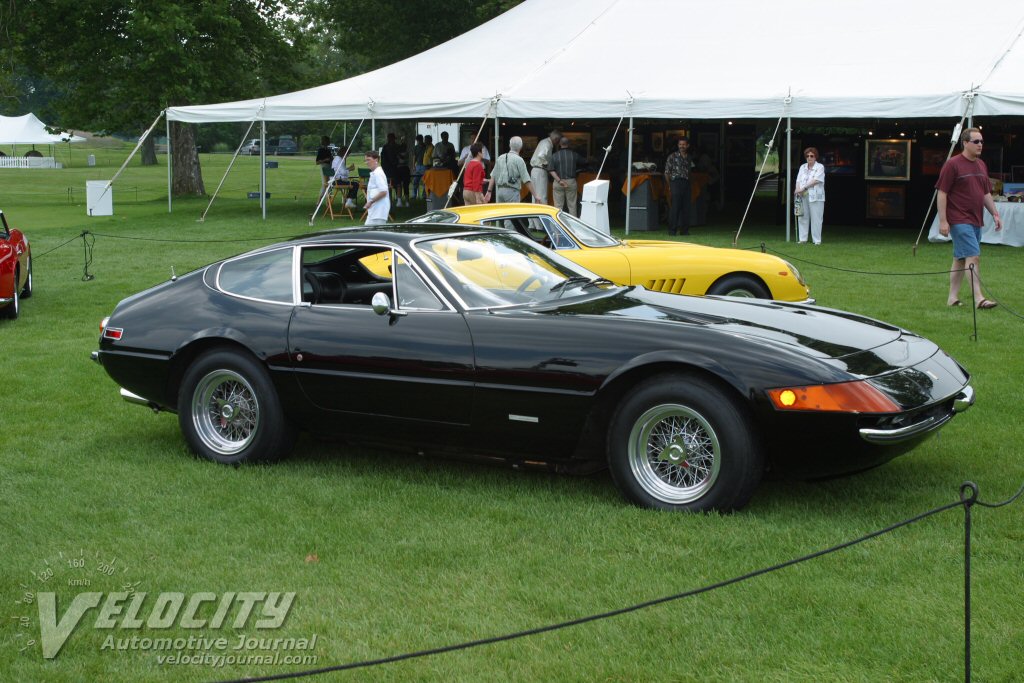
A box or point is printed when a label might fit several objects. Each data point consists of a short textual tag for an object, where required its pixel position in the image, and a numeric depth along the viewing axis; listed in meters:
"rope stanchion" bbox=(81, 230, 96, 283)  15.97
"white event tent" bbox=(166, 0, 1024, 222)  19.23
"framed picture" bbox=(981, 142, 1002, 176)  23.08
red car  11.97
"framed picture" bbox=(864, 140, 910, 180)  23.81
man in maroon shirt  12.01
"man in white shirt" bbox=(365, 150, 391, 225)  15.79
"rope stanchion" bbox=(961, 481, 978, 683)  3.66
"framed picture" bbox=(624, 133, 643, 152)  30.31
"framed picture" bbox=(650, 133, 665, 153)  30.77
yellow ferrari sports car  10.69
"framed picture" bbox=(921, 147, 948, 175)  23.38
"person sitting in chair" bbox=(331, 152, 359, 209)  25.78
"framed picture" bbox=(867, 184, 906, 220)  23.95
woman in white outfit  20.27
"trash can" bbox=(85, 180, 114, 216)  28.38
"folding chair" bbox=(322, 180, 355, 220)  25.18
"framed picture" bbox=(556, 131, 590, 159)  29.33
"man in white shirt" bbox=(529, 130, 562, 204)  22.69
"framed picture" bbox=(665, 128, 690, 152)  30.56
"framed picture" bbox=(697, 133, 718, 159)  32.16
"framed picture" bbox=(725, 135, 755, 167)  33.12
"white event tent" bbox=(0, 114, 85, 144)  58.62
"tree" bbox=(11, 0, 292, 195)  32.25
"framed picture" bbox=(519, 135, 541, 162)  29.70
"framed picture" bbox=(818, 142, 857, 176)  24.73
